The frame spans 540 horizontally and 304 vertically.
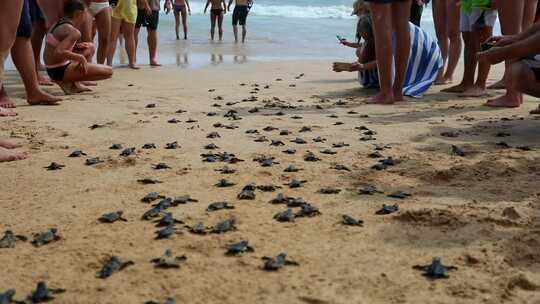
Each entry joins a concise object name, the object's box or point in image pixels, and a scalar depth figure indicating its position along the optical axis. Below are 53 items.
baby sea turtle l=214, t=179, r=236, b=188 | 3.16
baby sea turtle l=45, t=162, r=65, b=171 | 3.45
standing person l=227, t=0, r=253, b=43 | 16.03
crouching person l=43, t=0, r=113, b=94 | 6.07
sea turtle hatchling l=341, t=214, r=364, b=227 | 2.58
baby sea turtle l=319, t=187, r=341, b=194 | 3.04
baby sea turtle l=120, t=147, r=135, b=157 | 3.78
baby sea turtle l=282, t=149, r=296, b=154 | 3.91
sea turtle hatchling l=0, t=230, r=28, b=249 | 2.31
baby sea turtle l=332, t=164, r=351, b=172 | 3.51
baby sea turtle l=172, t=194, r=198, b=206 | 2.83
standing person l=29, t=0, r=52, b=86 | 7.06
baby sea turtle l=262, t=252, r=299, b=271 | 2.14
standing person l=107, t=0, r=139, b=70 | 8.59
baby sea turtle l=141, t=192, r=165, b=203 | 2.89
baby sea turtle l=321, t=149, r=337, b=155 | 3.90
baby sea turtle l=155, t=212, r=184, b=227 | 2.55
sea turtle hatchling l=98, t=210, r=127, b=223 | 2.59
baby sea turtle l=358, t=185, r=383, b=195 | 3.04
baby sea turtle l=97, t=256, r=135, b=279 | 2.07
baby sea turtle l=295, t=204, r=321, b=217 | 2.70
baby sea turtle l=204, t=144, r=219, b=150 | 4.00
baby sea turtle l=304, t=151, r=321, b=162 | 3.73
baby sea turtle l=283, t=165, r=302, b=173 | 3.47
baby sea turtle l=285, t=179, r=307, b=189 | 3.15
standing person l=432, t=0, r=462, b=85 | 7.43
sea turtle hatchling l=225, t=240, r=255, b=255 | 2.27
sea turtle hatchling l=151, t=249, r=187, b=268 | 2.14
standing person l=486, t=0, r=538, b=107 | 5.39
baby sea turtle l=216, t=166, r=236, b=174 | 3.42
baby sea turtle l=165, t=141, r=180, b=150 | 4.01
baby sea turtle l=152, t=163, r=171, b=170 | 3.49
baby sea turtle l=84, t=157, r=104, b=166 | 3.57
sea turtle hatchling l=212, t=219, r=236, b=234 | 2.47
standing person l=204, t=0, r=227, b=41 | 16.23
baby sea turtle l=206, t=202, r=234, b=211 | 2.77
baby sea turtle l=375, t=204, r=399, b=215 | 2.72
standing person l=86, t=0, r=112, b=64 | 7.20
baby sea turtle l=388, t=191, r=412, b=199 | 2.95
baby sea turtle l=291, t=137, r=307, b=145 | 4.22
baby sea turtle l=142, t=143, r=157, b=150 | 4.01
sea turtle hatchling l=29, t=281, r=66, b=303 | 1.89
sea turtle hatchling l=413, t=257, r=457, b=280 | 2.08
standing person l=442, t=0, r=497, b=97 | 6.47
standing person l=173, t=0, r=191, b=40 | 15.45
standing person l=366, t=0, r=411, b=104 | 5.74
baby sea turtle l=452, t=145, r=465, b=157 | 3.83
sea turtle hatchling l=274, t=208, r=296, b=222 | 2.63
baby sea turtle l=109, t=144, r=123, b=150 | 3.96
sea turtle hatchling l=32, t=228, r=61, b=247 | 2.35
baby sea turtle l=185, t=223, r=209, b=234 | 2.48
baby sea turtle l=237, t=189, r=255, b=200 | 2.94
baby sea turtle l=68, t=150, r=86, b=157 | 3.76
